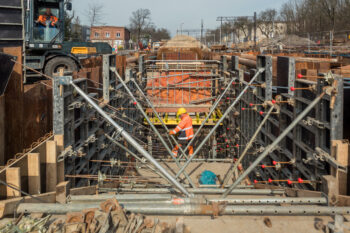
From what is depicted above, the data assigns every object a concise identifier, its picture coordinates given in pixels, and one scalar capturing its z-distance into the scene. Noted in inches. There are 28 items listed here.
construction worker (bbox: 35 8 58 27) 561.1
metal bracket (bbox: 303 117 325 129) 218.2
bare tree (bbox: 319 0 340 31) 2058.3
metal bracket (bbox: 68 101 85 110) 249.6
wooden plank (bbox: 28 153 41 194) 193.0
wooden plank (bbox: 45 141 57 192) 214.1
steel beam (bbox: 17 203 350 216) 163.3
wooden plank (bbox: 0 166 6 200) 173.7
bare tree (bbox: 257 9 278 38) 3266.2
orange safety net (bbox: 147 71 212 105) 676.7
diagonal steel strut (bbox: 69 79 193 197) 193.9
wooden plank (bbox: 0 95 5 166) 206.8
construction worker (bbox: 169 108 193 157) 440.8
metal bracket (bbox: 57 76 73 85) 228.7
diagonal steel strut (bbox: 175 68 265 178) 351.1
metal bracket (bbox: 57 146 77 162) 222.9
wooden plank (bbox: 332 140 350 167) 197.8
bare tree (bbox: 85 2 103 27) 2028.8
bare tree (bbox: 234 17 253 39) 2573.8
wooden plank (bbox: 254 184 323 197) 205.5
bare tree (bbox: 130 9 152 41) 3216.0
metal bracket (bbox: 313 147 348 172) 195.3
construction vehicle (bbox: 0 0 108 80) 532.4
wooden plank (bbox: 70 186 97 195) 222.4
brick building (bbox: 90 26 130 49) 3607.3
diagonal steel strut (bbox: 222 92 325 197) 194.4
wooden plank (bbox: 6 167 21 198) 174.1
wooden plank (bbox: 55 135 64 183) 222.1
